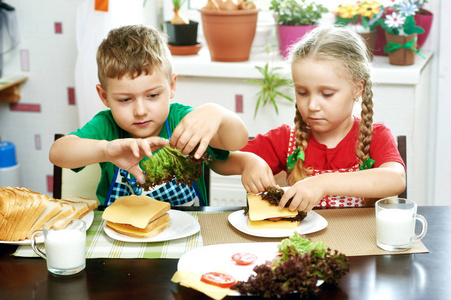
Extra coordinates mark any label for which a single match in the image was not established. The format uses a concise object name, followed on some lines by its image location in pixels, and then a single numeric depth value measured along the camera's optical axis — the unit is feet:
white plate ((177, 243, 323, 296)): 4.13
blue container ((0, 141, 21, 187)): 9.93
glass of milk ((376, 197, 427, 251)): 4.41
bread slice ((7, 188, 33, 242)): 4.63
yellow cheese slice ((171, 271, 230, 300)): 3.70
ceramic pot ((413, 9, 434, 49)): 8.96
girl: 5.19
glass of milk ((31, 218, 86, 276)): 4.10
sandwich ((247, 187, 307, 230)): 4.72
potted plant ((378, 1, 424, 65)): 8.57
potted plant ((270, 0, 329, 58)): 8.98
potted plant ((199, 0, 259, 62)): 8.85
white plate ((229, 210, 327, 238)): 4.68
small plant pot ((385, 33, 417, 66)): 8.61
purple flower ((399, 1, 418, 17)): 8.57
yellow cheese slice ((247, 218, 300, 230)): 4.75
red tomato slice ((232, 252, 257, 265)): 4.20
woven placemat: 4.49
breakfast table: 3.85
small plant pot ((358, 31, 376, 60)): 9.02
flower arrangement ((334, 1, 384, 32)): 8.86
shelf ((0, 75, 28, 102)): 10.02
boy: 4.72
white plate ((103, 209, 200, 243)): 4.61
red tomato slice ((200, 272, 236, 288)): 3.82
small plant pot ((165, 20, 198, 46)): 9.43
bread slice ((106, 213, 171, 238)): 4.64
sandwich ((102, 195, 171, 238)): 4.63
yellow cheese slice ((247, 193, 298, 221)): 4.70
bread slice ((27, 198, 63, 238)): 4.75
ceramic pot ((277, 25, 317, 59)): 8.93
